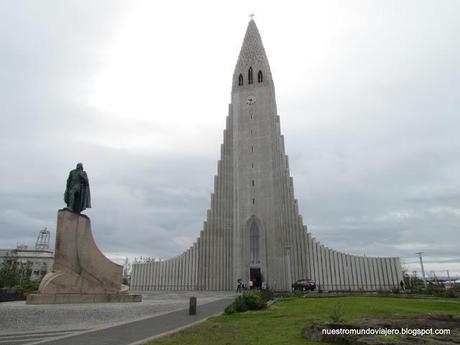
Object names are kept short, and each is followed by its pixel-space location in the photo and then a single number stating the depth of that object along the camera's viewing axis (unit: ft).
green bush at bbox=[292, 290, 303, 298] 77.43
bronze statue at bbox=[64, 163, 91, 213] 55.52
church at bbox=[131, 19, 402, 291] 126.62
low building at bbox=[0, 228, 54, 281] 260.54
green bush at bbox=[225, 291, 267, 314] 41.27
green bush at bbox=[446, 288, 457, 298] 62.79
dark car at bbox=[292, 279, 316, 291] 109.81
